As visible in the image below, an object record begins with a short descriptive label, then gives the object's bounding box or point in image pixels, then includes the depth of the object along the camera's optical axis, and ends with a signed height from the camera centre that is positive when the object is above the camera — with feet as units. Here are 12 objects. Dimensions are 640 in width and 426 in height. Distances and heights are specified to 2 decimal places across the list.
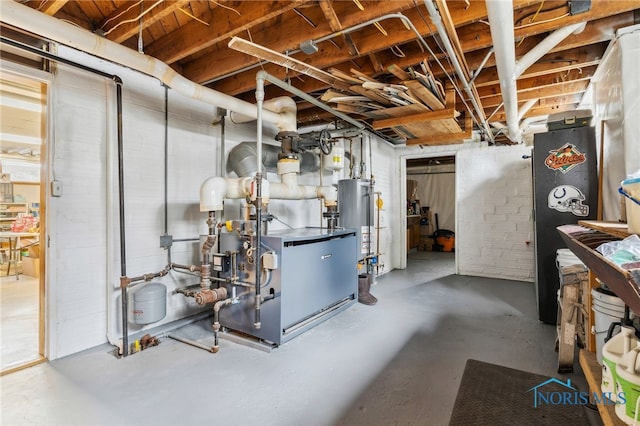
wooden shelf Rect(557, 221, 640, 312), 2.34 -0.49
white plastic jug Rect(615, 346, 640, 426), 3.46 -2.06
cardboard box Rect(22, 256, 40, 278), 17.53 -2.90
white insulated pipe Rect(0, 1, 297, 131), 5.67 +3.68
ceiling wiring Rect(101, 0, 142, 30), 7.22 +5.06
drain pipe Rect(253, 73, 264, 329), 8.42 +0.34
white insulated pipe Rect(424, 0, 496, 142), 5.62 +3.74
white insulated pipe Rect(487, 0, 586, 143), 5.04 +3.36
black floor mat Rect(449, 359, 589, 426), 5.67 -3.83
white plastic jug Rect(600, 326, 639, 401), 3.91 -1.87
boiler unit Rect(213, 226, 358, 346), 8.72 -2.05
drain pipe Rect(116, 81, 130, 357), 8.24 -0.39
